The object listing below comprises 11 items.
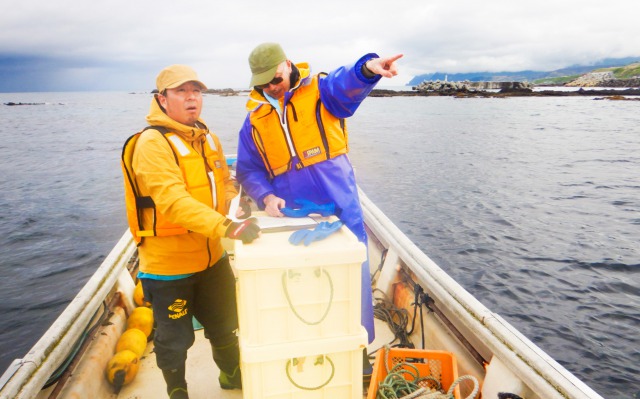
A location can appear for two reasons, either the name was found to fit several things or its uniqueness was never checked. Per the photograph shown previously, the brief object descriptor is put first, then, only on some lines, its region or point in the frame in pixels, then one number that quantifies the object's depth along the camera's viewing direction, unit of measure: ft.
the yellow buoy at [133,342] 11.21
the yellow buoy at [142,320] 12.55
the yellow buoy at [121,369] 10.14
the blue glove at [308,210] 8.37
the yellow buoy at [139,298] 13.85
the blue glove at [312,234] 6.48
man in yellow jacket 6.97
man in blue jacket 8.64
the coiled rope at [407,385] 7.73
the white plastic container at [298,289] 6.11
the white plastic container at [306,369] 6.49
